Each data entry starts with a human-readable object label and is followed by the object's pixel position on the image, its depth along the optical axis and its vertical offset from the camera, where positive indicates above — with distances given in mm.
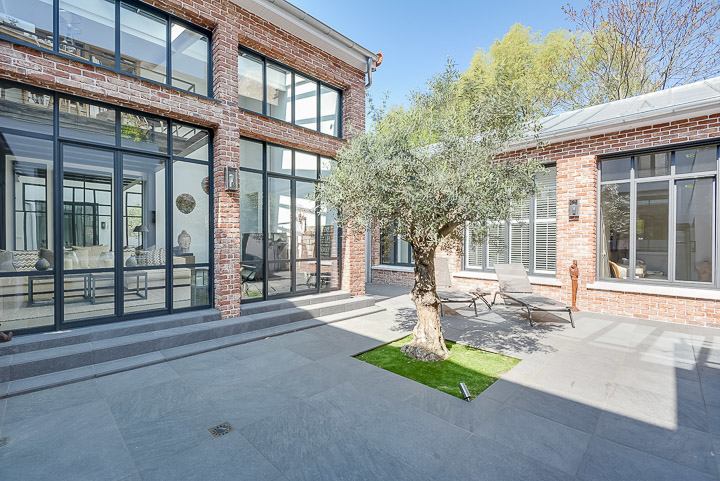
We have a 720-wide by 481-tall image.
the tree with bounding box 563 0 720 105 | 9750 +6355
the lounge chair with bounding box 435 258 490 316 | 6288 -1195
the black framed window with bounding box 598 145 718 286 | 5691 +353
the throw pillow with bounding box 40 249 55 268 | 4051 -272
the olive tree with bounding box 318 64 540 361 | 3410 +733
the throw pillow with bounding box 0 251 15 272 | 3818 -330
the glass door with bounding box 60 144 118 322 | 4160 +18
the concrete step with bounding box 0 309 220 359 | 3676 -1242
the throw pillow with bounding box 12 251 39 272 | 3904 -313
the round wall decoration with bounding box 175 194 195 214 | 5051 +498
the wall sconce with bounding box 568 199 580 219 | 6730 +547
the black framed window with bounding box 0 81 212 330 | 3924 +303
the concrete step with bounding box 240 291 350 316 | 5539 -1255
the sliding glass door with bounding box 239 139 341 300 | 5777 +164
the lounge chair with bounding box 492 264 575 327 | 5754 -1124
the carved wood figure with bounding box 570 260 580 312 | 6566 -859
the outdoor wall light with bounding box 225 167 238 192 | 5113 +877
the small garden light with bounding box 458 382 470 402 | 3098 -1512
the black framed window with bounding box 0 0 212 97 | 3891 +2672
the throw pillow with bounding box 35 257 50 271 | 4016 -372
